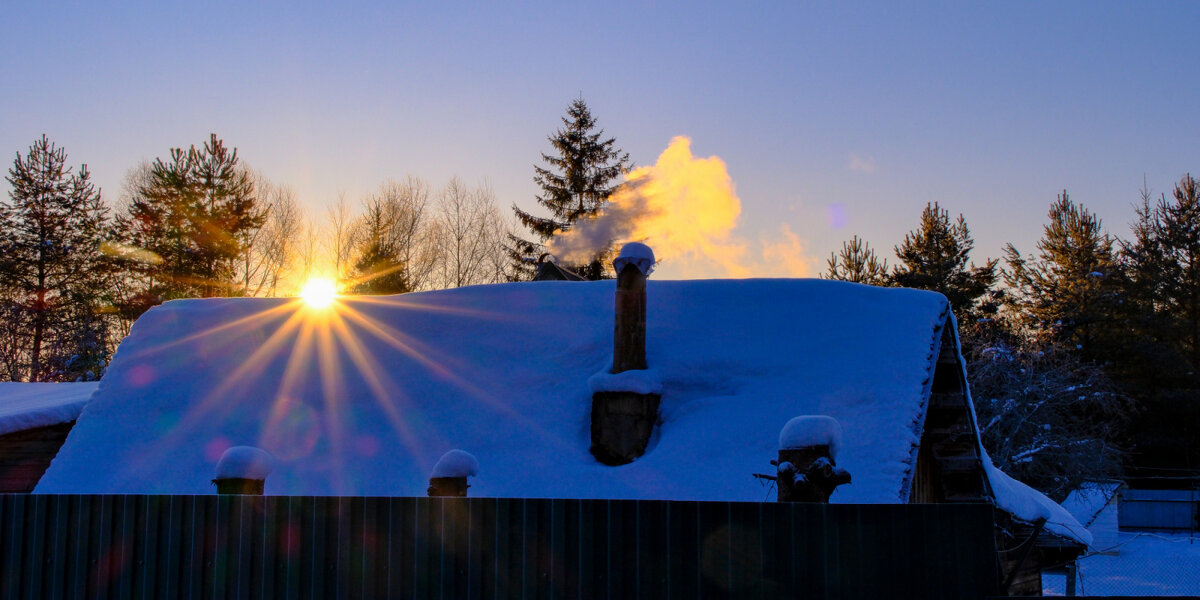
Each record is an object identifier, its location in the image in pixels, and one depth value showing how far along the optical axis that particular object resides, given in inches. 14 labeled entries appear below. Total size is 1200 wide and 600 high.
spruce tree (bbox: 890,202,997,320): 1648.6
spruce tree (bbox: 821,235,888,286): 1694.1
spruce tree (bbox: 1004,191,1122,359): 1530.5
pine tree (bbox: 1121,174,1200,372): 1529.3
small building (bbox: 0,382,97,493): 591.8
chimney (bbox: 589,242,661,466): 469.4
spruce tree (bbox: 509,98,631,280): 1549.0
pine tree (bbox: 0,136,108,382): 1461.6
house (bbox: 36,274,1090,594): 446.3
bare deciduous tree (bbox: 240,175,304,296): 1567.4
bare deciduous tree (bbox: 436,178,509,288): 1658.5
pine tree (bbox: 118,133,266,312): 1467.8
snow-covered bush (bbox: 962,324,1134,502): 1087.0
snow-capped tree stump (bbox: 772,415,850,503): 330.0
